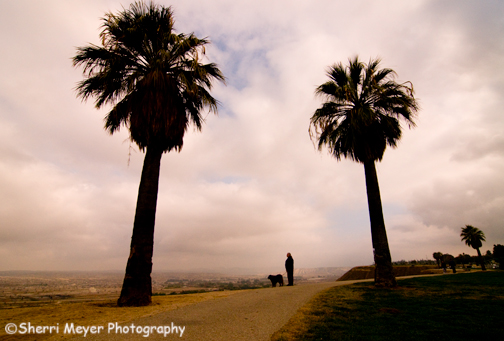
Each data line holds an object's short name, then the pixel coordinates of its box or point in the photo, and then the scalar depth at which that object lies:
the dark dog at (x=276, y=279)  15.37
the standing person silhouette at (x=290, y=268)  15.41
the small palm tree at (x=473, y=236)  46.50
